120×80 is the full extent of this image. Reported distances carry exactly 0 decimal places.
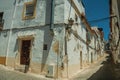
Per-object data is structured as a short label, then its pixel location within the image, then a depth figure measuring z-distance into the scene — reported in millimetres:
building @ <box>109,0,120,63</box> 6969
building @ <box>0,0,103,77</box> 5711
